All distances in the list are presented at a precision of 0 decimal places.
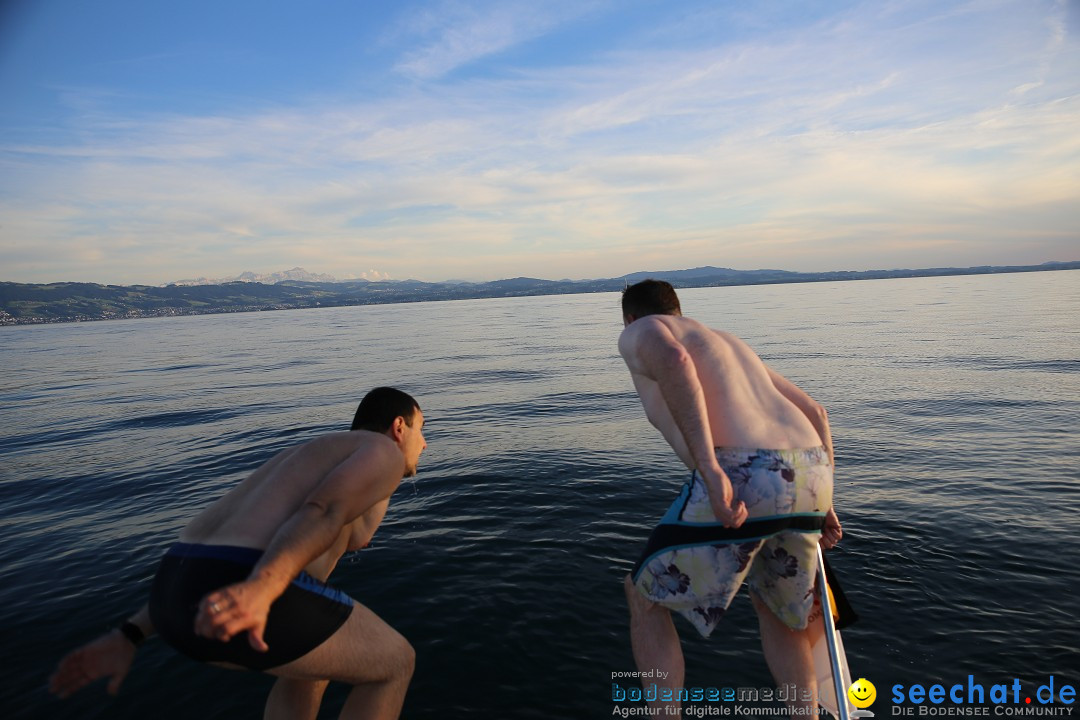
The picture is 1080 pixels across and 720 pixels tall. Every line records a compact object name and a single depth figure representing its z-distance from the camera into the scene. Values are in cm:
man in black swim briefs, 251
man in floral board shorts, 321
